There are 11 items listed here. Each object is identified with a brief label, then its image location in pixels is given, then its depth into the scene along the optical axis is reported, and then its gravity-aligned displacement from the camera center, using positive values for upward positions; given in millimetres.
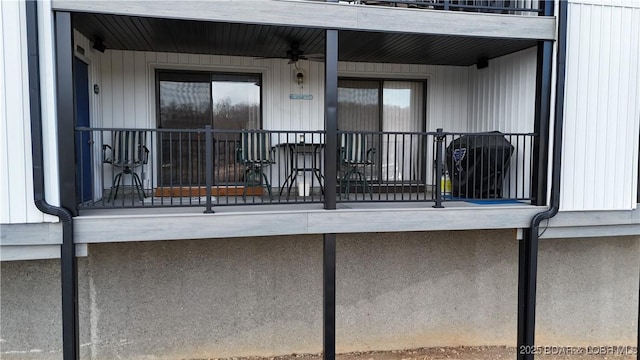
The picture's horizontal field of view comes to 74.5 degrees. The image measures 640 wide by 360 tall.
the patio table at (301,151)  6146 -29
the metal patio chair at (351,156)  5505 -95
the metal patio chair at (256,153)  5094 -57
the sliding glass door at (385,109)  6910 +672
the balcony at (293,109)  4375 +616
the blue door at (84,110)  5203 +488
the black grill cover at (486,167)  5457 -227
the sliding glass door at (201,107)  6289 +638
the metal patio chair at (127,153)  5243 -64
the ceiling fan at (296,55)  5711 +1367
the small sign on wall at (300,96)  6531 +817
